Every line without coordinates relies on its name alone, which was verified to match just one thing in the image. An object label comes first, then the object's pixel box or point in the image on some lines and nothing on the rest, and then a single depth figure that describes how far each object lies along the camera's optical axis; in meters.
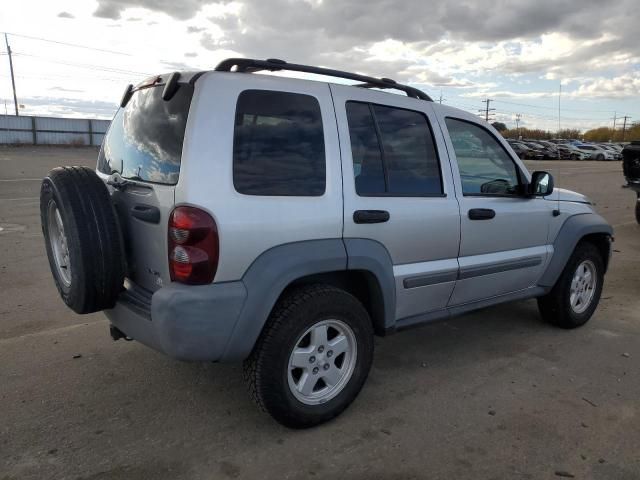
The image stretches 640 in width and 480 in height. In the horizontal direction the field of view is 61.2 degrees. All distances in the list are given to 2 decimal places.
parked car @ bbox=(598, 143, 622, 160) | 51.84
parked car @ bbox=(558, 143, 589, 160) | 50.62
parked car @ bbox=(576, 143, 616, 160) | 50.22
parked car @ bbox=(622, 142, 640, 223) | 9.77
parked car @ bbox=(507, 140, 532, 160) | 44.14
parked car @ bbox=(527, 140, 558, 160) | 47.31
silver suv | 2.61
